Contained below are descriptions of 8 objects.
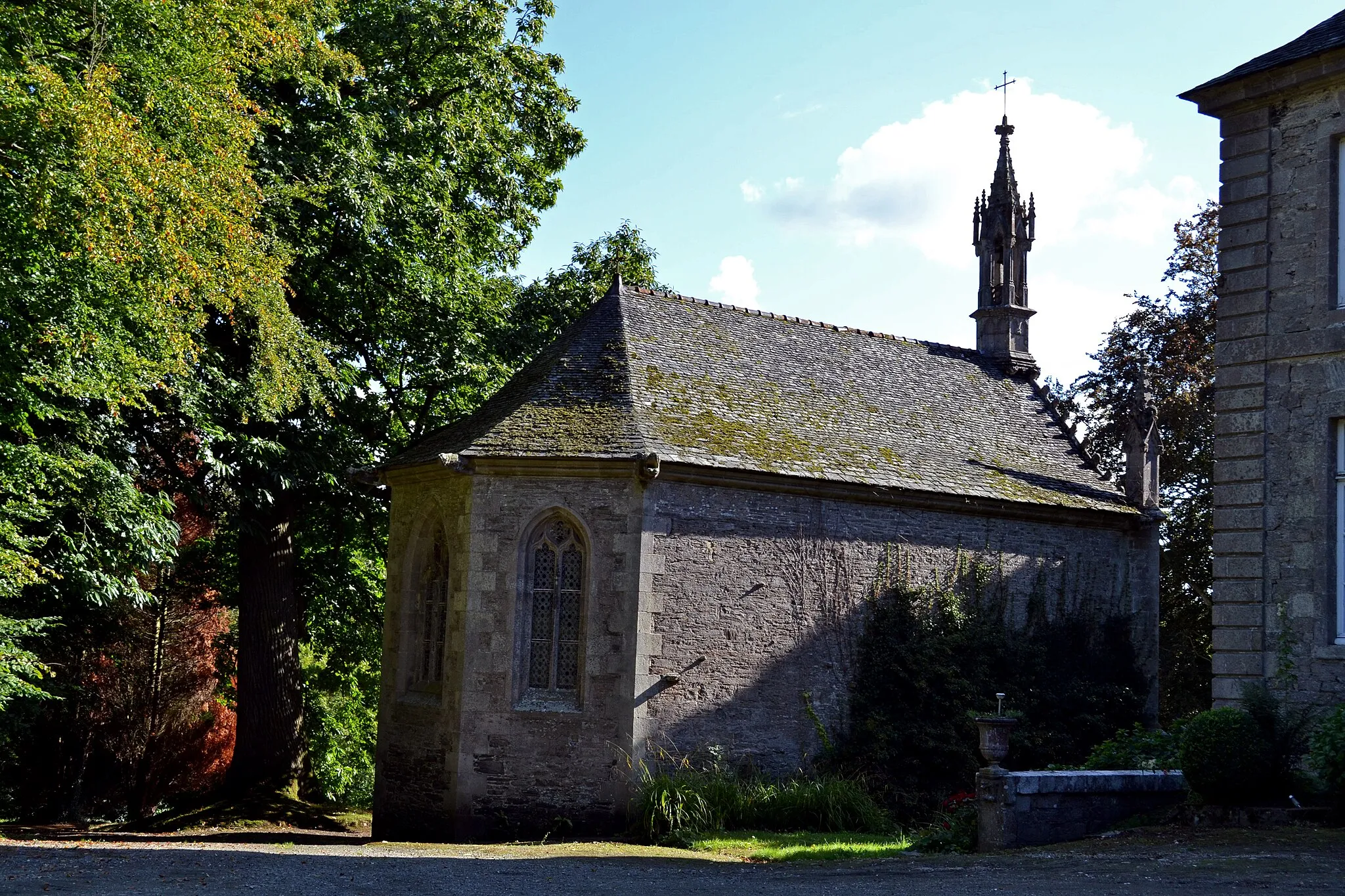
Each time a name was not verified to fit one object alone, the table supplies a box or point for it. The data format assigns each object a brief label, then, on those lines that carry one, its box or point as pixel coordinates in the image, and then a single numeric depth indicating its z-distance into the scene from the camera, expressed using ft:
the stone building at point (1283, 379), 43.14
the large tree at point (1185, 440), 95.76
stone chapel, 55.83
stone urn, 41.81
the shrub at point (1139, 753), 47.32
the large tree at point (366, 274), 62.75
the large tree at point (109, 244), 41.16
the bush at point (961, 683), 61.67
